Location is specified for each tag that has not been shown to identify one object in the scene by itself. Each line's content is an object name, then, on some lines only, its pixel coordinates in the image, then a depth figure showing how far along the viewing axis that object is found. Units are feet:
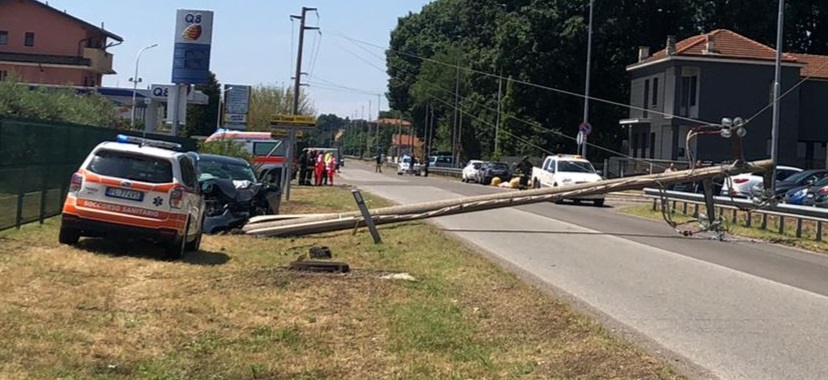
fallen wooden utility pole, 61.21
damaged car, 62.85
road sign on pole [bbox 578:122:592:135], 161.52
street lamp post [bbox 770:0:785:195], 99.83
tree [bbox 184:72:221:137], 273.95
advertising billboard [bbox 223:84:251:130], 177.58
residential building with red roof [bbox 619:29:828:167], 173.99
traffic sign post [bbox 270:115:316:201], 97.96
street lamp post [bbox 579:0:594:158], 165.58
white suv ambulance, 45.09
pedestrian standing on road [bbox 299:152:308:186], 148.15
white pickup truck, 120.47
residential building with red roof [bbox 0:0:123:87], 217.97
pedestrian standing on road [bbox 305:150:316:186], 150.20
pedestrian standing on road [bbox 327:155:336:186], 156.47
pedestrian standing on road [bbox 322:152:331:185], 152.87
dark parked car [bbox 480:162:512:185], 196.34
